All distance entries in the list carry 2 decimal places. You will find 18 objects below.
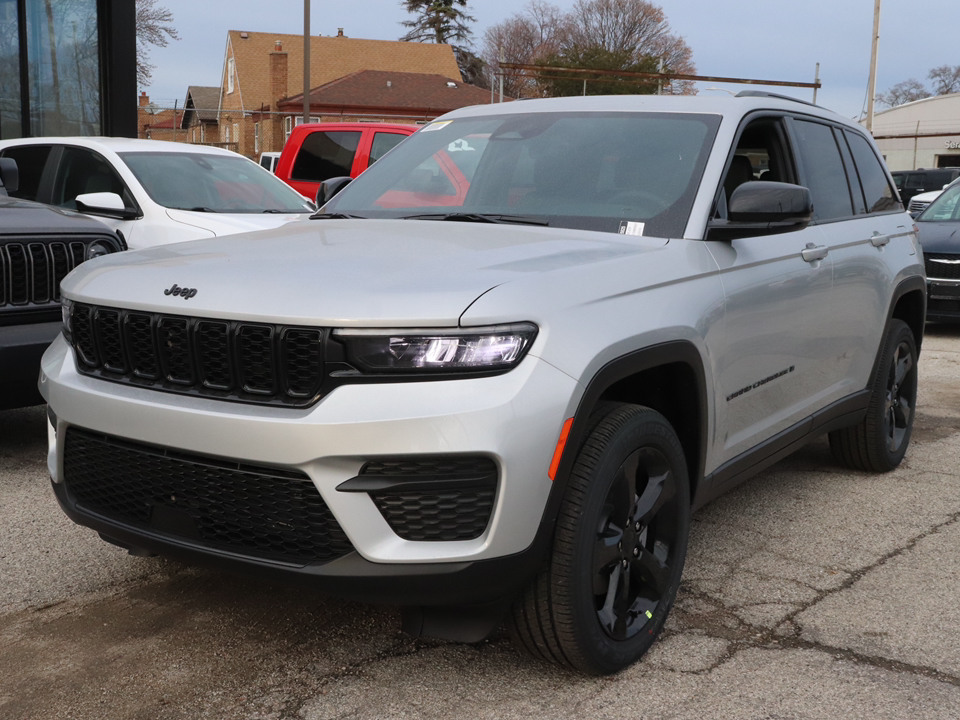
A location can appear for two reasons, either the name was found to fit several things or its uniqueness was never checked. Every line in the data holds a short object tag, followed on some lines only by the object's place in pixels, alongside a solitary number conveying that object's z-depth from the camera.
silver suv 2.66
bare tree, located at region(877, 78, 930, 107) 76.97
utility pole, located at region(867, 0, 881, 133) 34.28
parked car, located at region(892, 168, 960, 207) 29.00
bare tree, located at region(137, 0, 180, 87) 41.96
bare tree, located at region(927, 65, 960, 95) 74.88
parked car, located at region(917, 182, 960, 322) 11.31
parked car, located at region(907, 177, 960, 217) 14.91
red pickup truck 12.61
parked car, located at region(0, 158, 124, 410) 5.06
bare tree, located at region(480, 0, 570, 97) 71.00
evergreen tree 75.56
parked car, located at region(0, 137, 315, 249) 7.74
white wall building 51.72
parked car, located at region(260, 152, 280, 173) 27.64
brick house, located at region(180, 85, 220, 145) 60.53
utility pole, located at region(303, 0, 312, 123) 25.73
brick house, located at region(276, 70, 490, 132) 43.72
